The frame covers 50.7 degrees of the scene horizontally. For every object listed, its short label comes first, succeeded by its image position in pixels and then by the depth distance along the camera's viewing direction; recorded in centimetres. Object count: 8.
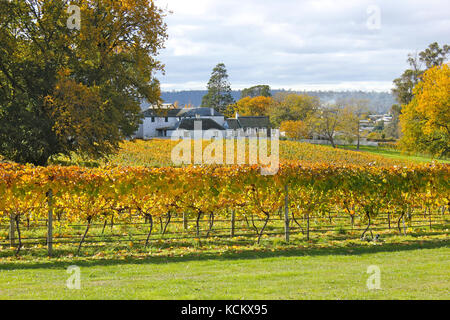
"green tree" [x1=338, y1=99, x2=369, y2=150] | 8856
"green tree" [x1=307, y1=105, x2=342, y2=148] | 8588
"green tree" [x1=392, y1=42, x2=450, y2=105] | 7006
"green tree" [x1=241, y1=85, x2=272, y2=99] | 15215
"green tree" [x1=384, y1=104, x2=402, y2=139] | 11412
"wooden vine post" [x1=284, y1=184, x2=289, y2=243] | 1265
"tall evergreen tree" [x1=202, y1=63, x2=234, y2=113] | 12381
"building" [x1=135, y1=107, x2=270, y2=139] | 8819
